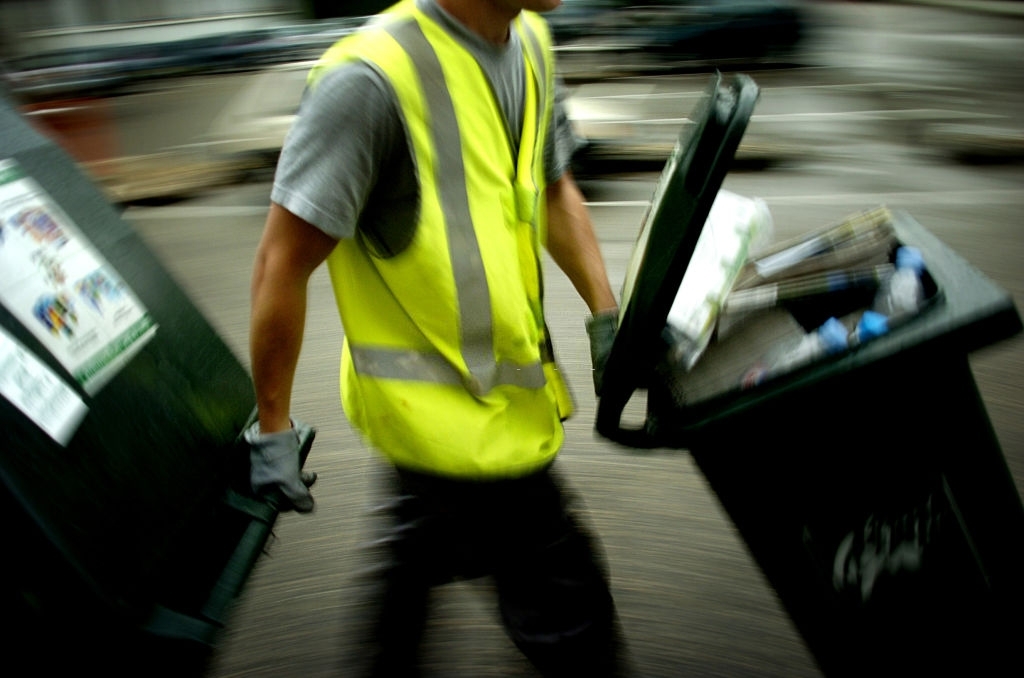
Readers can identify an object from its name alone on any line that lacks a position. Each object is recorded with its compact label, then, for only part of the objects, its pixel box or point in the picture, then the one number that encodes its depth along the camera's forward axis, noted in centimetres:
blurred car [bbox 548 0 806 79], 869
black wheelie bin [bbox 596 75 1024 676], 119
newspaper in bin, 128
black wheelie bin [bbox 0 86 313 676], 126
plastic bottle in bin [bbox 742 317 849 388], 120
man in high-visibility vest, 131
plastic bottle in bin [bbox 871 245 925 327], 122
